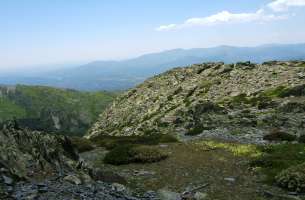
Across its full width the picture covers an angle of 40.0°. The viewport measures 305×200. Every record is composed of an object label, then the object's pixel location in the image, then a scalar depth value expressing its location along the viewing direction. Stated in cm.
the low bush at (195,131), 4025
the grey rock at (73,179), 1711
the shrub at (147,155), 2547
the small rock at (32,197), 1447
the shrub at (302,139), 3076
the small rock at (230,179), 2109
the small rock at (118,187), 1814
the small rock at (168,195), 1813
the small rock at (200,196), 1847
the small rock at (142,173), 2269
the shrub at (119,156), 2578
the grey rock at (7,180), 1553
